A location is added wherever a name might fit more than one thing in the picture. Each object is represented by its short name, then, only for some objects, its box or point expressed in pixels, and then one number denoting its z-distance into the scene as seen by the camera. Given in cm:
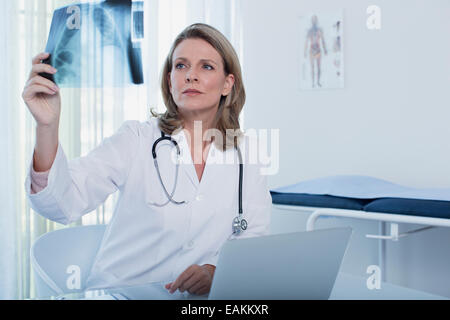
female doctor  123
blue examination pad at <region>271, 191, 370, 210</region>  165
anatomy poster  234
